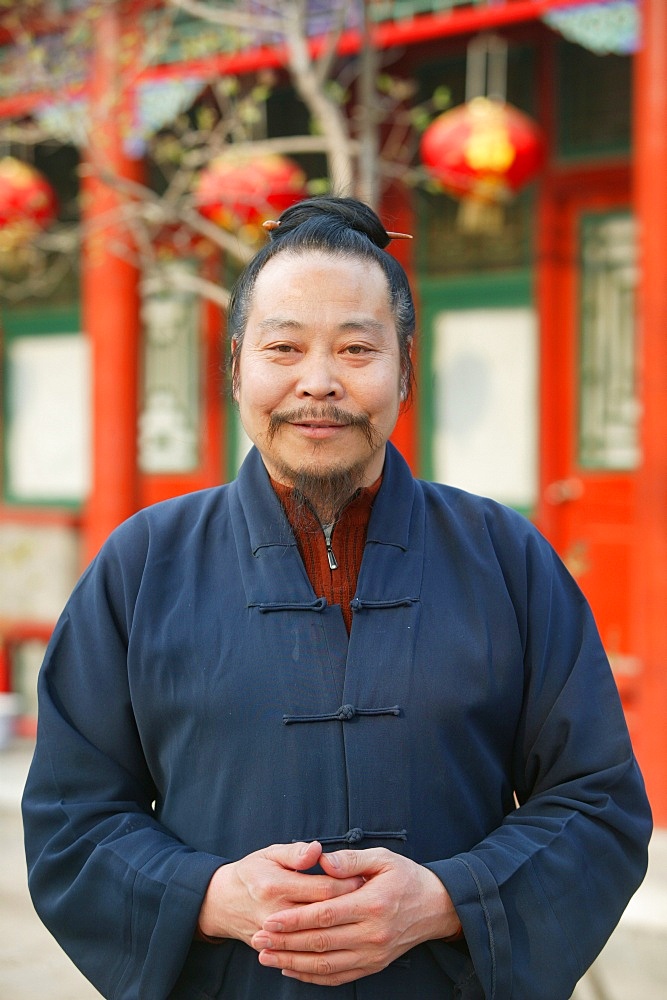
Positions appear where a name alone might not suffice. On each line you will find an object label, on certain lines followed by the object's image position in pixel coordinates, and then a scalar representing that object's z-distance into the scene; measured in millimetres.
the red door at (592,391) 5488
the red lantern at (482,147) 4781
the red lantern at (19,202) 5777
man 1580
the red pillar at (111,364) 5613
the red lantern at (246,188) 4555
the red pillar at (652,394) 4418
